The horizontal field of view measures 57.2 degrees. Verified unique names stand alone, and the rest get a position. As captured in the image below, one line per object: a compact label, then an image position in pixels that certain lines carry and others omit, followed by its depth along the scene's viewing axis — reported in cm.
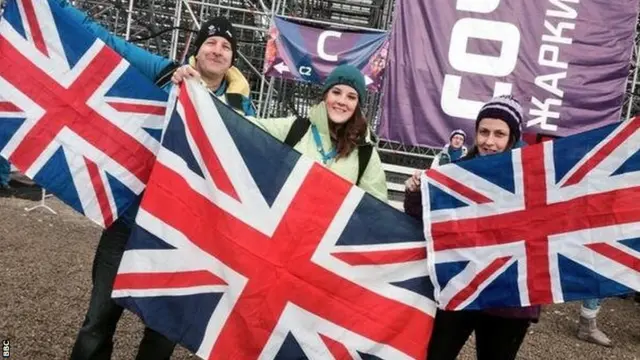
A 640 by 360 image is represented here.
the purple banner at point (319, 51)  763
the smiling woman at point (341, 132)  249
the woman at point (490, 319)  241
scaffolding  914
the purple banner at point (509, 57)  736
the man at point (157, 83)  253
